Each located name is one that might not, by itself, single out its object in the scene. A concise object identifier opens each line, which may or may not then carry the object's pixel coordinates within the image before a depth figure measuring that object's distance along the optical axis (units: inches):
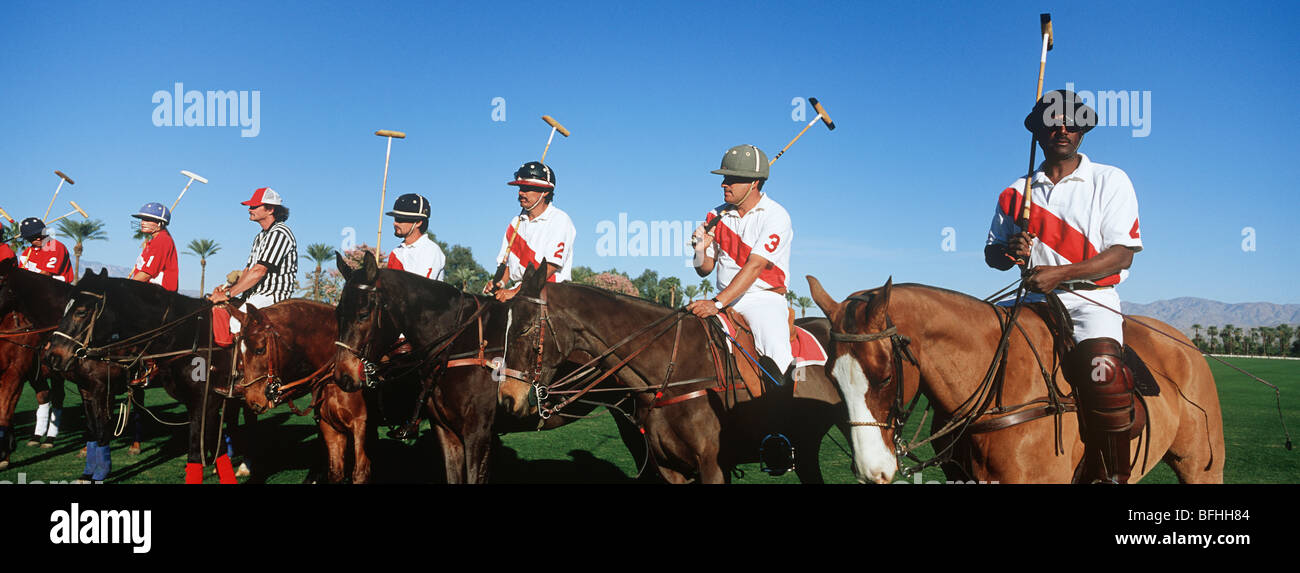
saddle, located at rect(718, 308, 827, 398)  166.2
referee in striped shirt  241.6
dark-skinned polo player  125.9
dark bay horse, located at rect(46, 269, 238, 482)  225.8
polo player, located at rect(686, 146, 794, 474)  168.4
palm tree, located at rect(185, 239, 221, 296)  2145.7
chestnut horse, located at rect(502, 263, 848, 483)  154.8
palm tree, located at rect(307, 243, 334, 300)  2062.0
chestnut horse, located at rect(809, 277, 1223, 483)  118.0
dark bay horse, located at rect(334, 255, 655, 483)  183.6
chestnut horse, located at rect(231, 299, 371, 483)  215.6
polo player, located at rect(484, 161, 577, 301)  227.6
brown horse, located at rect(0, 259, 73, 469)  261.0
